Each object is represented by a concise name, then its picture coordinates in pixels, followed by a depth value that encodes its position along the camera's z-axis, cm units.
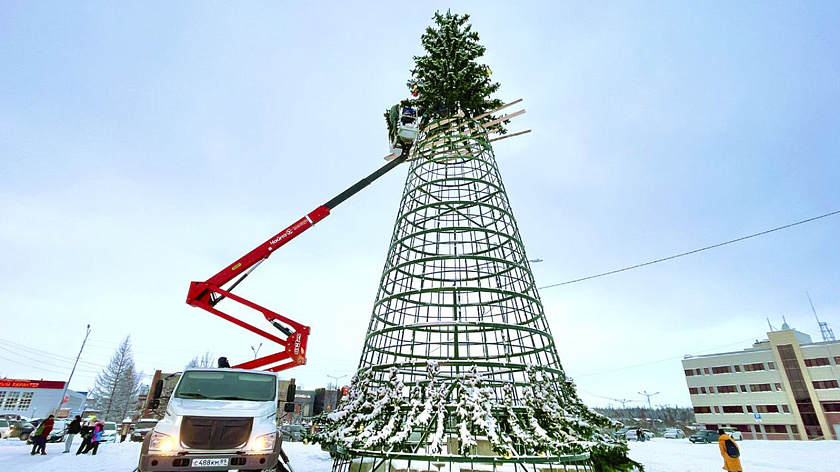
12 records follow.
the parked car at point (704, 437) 2837
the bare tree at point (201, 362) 9116
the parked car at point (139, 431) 2333
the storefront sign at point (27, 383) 6303
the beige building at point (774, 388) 4769
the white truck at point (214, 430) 634
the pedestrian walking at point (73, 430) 1416
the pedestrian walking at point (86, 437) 1432
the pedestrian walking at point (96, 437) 1442
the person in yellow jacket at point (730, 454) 812
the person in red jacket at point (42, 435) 1295
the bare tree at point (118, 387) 6253
